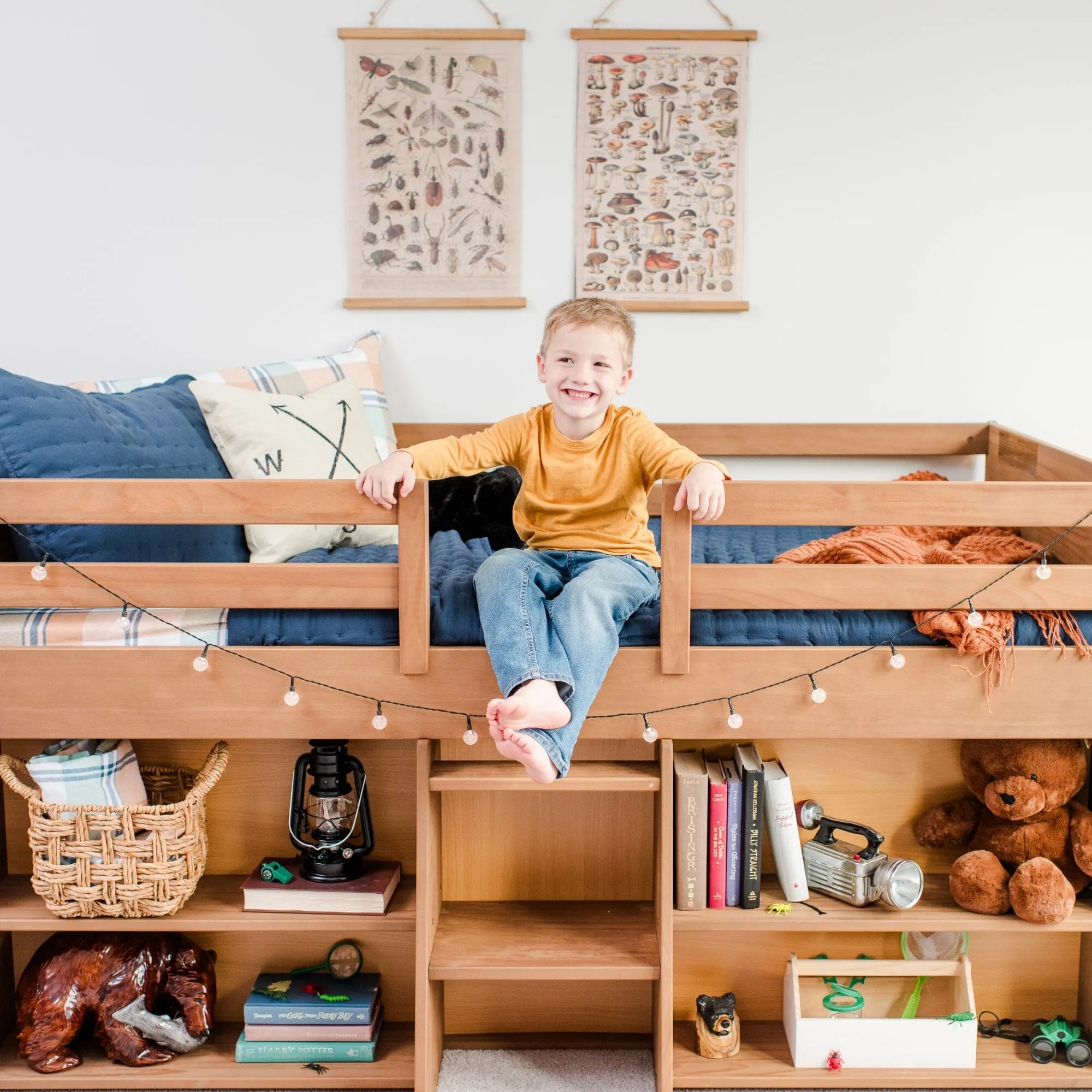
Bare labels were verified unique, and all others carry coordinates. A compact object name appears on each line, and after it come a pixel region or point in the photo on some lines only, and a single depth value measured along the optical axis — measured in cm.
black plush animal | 222
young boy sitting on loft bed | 148
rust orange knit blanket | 163
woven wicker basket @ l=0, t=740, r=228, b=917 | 170
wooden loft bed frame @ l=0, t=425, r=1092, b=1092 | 158
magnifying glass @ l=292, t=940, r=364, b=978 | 189
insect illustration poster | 236
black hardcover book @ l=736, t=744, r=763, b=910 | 178
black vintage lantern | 180
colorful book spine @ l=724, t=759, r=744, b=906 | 178
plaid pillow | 229
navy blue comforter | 165
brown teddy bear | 173
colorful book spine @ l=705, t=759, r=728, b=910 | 178
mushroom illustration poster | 237
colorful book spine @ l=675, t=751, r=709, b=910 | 177
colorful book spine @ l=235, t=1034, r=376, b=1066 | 181
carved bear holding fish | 177
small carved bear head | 181
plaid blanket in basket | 169
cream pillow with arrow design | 194
